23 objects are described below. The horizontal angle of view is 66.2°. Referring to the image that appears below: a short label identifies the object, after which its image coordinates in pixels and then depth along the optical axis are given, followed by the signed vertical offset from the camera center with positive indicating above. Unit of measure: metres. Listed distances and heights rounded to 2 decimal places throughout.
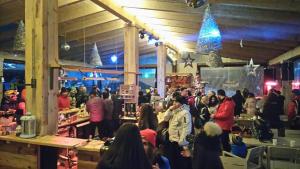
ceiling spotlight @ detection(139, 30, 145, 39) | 6.37 +1.55
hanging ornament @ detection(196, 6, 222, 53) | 3.71 +0.87
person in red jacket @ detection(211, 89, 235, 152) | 4.58 -0.55
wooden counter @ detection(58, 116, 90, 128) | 5.08 -0.76
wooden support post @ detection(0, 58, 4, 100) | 7.92 +0.74
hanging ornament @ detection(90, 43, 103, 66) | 7.08 +0.98
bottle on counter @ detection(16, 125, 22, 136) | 3.21 -0.55
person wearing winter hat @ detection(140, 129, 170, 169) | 2.24 -0.67
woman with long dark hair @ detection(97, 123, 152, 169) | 1.72 -0.48
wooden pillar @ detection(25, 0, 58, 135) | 3.22 +0.43
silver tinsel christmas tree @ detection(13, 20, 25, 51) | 4.37 +0.99
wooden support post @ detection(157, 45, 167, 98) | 8.92 +0.81
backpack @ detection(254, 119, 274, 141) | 4.02 -0.75
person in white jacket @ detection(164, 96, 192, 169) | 3.55 -0.64
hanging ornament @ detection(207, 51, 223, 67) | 7.22 +0.91
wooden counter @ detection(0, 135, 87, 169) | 3.01 -0.82
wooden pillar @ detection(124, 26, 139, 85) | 5.87 +0.95
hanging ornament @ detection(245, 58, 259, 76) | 8.52 +0.75
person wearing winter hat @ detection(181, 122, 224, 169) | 2.47 -0.66
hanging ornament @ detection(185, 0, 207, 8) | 2.84 +1.07
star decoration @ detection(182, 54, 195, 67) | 11.44 +1.40
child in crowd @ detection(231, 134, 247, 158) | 3.79 -0.97
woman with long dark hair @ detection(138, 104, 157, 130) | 3.53 -0.46
